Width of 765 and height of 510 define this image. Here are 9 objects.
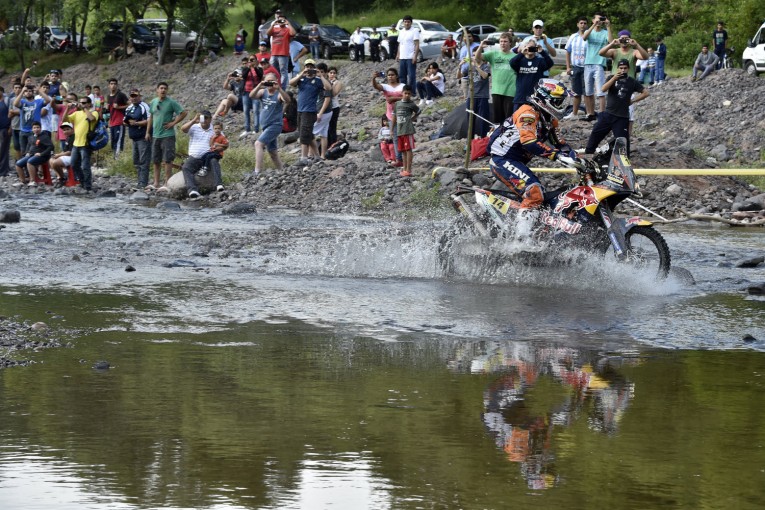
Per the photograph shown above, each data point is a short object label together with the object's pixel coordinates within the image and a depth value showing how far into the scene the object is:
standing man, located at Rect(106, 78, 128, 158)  27.94
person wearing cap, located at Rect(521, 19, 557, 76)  23.25
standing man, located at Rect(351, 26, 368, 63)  47.38
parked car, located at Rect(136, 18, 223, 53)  54.00
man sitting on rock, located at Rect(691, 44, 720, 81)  35.44
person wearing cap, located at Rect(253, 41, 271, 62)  30.61
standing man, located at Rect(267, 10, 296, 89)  29.91
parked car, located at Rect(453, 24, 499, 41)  56.46
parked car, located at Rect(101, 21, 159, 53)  58.15
